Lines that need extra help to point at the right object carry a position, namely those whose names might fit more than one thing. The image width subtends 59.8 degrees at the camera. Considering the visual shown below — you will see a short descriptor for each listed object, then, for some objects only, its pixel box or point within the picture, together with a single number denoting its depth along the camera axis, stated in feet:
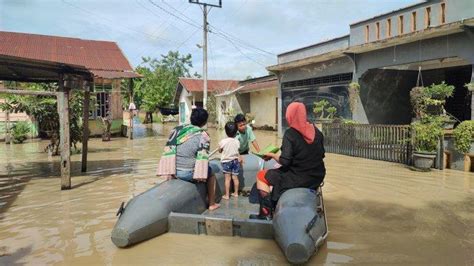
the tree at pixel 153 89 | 139.23
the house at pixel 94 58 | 73.59
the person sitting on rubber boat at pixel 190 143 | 19.51
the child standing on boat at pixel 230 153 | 21.91
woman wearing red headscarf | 16.51
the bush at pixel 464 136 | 32.04
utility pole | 70.49
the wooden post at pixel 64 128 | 26.32
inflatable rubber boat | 14.23
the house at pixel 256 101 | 84.94
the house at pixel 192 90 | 114.21
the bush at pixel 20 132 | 63.41
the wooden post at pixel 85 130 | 34.32
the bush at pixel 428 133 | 33.45
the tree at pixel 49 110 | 45.70
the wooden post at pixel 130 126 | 70.44
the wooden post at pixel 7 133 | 62.39
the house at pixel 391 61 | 38.04
